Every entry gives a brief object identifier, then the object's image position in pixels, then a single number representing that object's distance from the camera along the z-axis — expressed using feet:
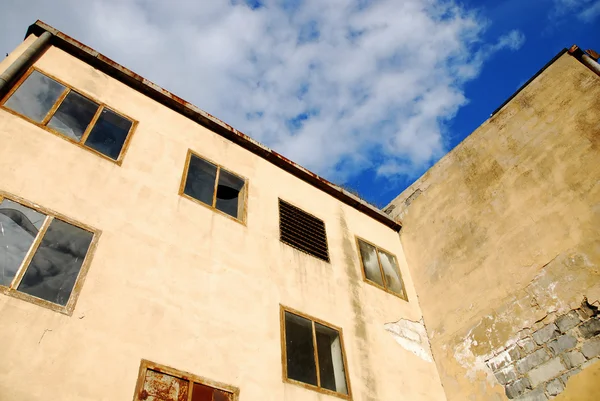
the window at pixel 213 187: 26.04
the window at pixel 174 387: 17.28
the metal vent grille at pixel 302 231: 28.91
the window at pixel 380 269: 31.45
